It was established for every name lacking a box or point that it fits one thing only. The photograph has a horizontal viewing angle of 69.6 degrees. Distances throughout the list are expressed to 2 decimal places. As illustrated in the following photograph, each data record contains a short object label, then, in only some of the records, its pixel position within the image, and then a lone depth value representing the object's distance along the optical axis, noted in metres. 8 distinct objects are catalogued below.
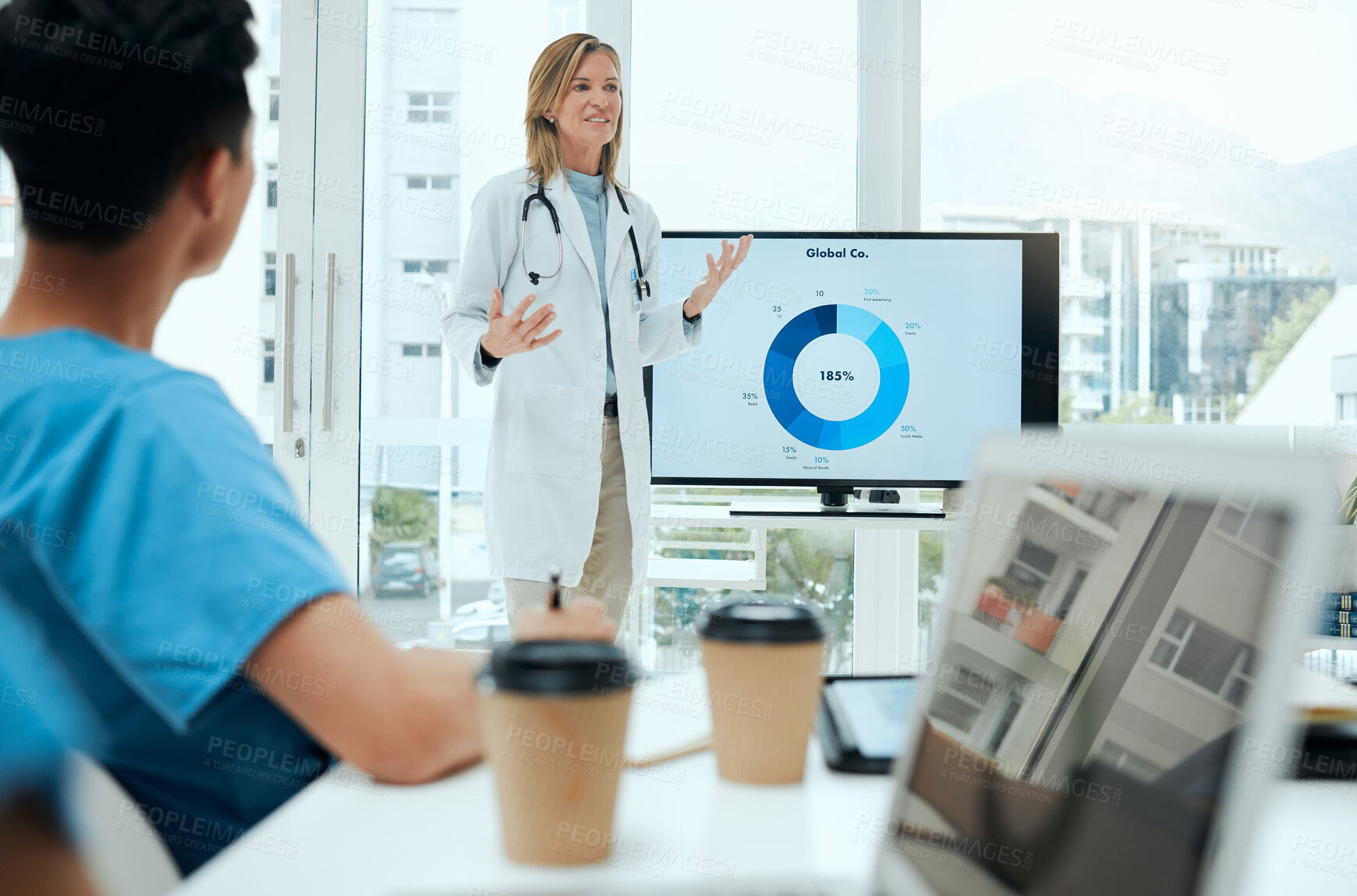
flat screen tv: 2.62
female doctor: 2.27
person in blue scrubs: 0.59
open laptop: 0.35
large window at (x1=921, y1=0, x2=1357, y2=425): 2.91
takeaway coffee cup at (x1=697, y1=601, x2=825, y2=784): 0.65
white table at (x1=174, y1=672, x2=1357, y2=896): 0.53
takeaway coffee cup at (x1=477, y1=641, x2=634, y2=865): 0.51
